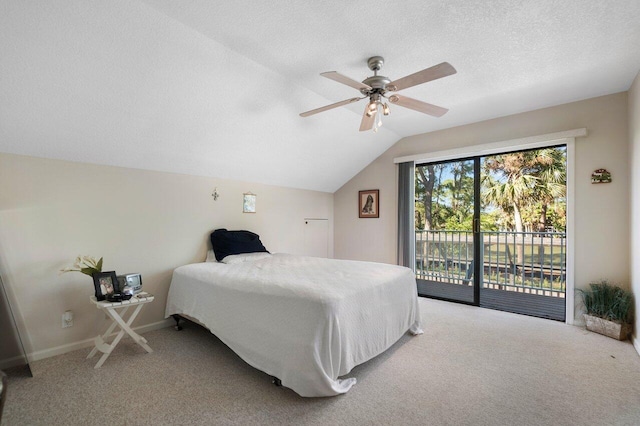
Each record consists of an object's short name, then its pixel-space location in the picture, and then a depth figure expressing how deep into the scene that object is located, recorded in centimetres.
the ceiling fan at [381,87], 191
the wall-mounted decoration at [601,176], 309
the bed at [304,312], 184
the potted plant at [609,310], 281
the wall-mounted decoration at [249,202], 401
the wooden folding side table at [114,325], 230
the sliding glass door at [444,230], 471
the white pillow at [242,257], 331
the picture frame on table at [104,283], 238
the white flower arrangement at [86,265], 242
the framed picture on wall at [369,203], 497
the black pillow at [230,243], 345
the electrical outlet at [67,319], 252
